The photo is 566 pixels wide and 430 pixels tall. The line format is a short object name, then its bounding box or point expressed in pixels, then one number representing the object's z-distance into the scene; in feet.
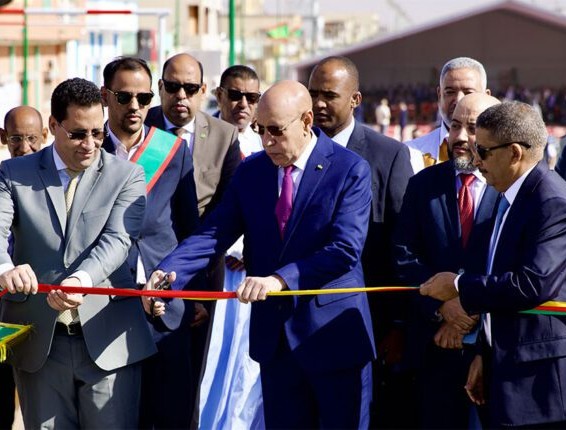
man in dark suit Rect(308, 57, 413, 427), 19.76
